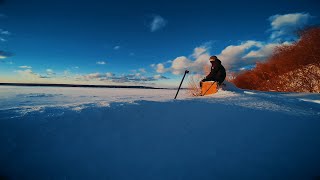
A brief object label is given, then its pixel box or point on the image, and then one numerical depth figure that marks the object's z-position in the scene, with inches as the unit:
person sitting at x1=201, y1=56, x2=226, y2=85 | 302.2
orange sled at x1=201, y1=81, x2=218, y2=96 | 289.3
